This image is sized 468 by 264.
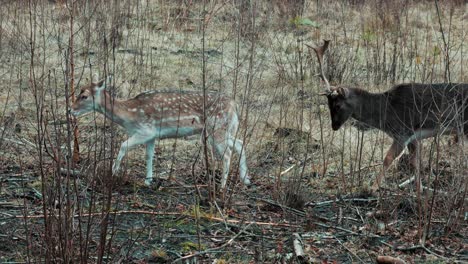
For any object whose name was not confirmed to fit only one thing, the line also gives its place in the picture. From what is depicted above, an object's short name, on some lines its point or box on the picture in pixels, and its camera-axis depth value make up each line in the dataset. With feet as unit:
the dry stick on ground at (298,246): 41.82
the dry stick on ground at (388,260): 41.14
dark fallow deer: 58.41
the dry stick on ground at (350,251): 42.83
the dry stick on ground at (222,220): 45.43
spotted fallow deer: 57.66
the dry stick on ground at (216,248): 40.36
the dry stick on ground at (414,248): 43.81
